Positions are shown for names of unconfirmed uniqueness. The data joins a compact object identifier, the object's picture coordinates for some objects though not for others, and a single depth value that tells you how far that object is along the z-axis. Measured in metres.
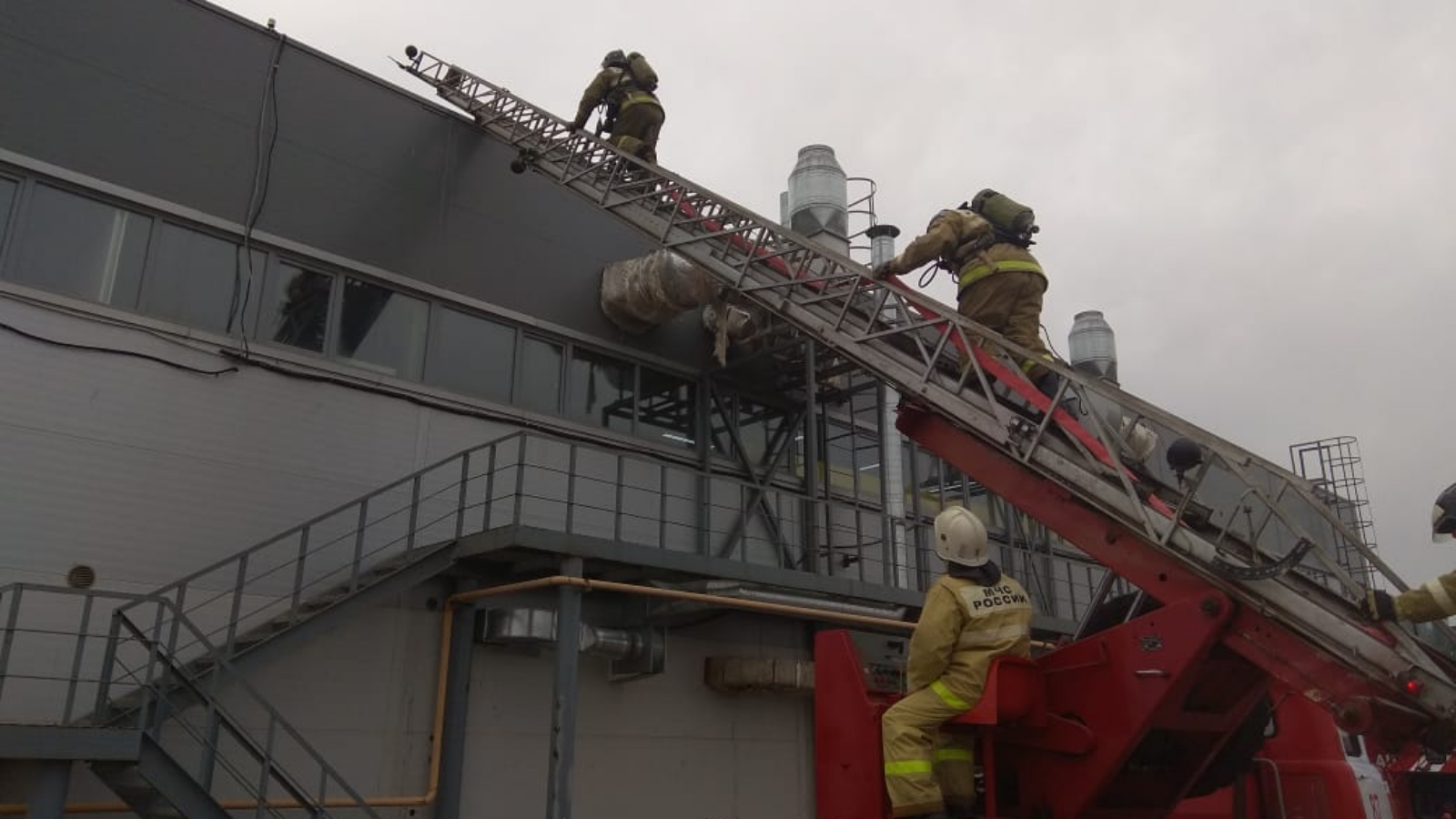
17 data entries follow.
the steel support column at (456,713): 10.07
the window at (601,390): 13.27
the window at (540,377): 12.77
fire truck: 4.85
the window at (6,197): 9.38
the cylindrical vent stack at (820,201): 14.27
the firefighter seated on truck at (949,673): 5.06
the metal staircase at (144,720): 7.21
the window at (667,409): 13.90
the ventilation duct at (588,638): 10.41
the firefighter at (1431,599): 4.16
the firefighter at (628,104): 12.34
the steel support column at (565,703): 9.48
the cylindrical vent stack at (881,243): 15.65
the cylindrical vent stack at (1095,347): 21.86
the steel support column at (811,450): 14.48
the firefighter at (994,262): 7.44
